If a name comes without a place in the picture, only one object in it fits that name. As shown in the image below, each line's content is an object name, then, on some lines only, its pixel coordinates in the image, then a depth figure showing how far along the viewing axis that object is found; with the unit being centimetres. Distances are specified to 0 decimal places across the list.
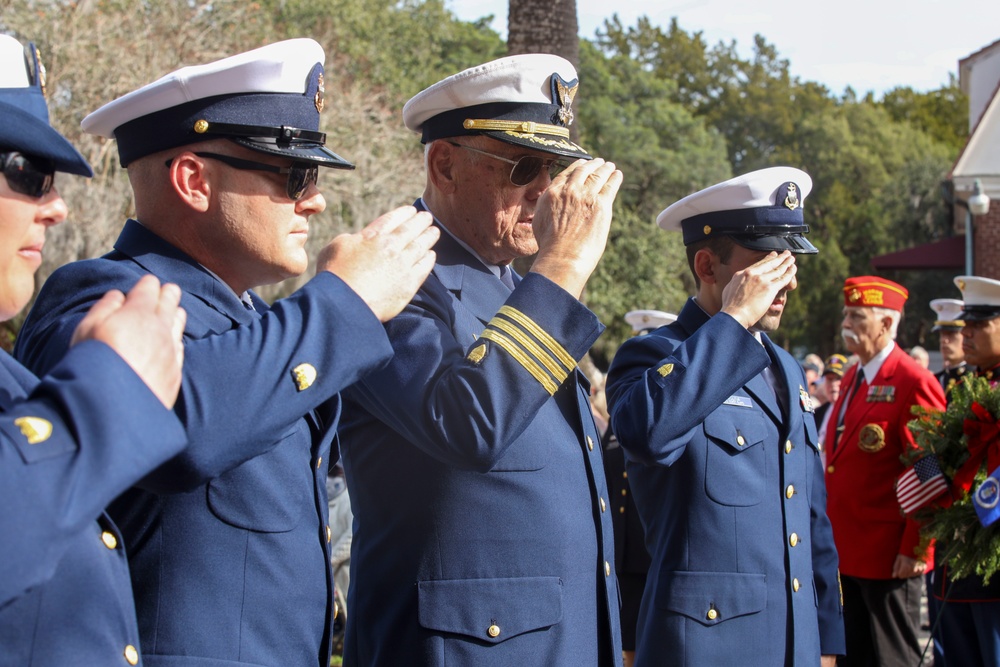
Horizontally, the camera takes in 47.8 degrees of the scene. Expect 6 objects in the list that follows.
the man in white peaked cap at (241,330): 185
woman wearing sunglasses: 138
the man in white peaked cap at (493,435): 234
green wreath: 522
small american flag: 582
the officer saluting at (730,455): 319
